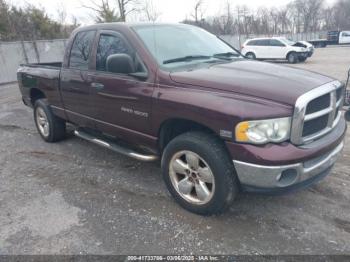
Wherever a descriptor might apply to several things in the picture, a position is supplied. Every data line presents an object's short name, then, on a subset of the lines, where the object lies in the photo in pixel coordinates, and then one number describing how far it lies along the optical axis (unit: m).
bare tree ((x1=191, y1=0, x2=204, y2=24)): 42.00
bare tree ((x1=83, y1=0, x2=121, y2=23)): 24.73
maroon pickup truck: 2.56
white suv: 20.34
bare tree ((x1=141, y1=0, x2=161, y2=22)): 32.66
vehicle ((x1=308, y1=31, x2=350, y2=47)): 44.06
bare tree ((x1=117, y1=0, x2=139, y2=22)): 30.48
